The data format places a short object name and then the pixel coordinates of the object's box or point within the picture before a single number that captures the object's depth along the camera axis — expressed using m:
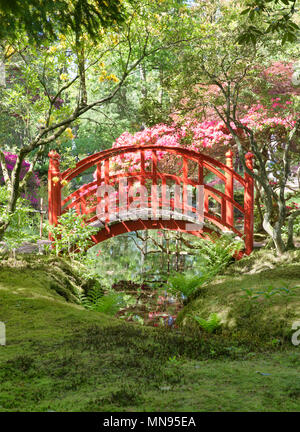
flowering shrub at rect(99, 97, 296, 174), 8.23
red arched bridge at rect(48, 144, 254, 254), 7.04
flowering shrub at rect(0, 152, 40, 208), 15.61
